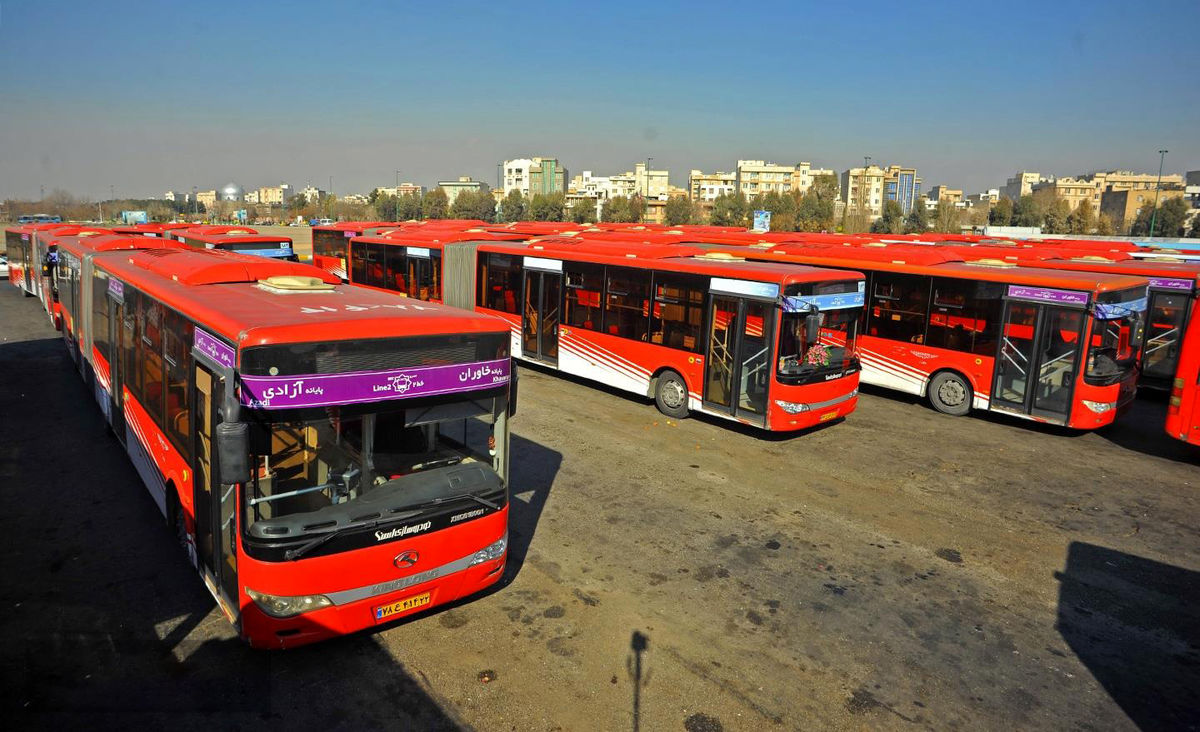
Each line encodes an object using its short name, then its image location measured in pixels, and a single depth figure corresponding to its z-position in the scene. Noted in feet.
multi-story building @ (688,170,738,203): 566.77
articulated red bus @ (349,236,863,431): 39.04
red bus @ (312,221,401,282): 100.01
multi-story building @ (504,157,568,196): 602.03
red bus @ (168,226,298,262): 71.46
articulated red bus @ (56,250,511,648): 17.02
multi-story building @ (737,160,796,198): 555.28
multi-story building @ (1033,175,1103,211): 521.65
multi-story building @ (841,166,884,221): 469.98
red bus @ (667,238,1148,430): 42.01
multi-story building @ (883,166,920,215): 564.30
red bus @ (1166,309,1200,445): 37.63
